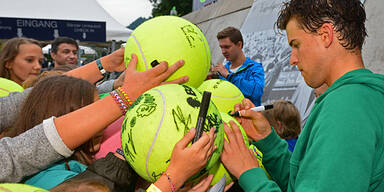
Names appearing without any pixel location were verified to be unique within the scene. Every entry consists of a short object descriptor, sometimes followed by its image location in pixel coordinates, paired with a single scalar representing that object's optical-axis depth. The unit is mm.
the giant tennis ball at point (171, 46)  1916
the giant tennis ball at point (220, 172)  1872
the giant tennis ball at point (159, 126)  1533
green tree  37812
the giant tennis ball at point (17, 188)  943
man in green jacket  1167
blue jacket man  4590
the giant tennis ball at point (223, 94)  2893
